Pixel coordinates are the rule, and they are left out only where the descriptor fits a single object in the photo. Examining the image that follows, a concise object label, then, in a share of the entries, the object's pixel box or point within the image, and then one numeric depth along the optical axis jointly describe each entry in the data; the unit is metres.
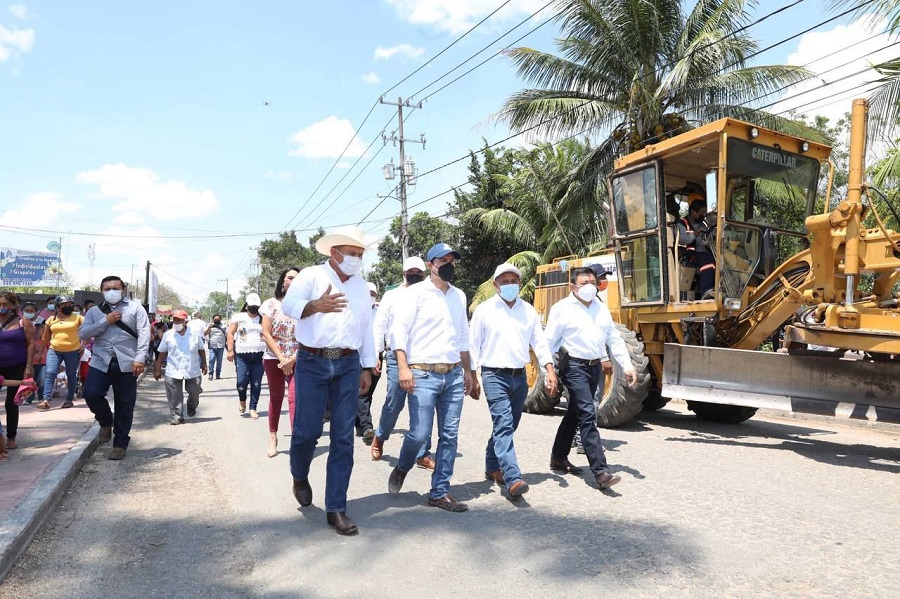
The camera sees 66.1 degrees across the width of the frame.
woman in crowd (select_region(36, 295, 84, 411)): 11.04
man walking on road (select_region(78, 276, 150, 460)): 6.67
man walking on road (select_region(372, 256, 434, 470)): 6.48
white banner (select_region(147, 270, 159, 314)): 31.17
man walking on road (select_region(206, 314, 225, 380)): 16.94
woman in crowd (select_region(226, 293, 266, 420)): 10.05
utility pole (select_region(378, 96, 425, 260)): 27.66
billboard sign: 57.72
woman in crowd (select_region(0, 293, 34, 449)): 7.15
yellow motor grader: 6.70
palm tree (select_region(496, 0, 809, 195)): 15.44
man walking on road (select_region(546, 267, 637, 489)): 5.61
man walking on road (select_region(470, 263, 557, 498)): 5.23
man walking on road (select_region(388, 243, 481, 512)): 4.98
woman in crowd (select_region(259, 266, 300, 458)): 7.02
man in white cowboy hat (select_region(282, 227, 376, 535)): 4.50
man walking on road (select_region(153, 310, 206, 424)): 9.47
